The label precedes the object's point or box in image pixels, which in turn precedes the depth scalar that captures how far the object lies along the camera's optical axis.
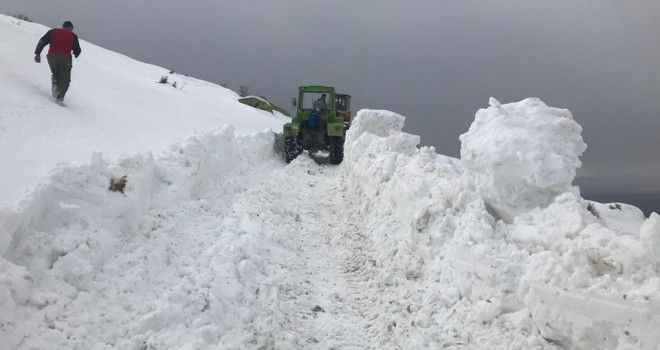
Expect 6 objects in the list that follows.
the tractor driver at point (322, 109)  16.19
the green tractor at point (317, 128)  14.85
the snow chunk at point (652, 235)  3.09
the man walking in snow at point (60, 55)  8.13
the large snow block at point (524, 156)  4.48
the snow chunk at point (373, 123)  15.34
